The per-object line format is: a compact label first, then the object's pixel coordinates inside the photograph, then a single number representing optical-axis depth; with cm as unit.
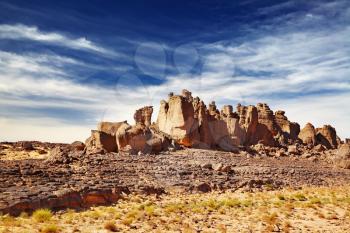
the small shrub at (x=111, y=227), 1755
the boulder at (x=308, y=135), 9916
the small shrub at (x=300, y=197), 2846
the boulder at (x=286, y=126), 10011
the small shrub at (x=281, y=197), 2829
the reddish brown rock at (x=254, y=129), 8256
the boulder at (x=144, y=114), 7350
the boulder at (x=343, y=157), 6188
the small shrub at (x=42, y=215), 1970
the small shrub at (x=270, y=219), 1930
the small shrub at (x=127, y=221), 1865
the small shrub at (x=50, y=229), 1675
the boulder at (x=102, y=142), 4794
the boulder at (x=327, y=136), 10200
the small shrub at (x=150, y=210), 2122
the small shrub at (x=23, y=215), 2042
